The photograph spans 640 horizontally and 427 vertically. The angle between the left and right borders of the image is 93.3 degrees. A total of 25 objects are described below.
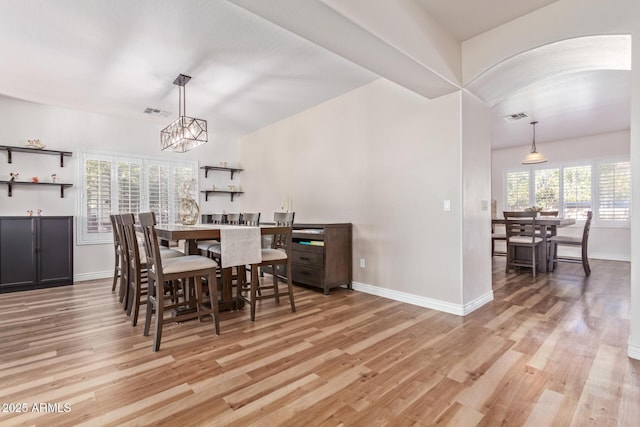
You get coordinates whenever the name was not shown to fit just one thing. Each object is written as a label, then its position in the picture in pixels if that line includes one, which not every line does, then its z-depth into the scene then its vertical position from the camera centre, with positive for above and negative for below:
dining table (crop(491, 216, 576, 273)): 4.74 -0.25
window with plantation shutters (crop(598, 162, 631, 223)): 6.08 +0.39
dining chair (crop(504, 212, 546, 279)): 4.79 -0.44
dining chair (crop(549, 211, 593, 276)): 4.88 -0.55
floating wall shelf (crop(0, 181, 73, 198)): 4.25 +0.44
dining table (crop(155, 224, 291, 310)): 2.48 -0.26
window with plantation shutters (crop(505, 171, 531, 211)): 7.45 +0.52
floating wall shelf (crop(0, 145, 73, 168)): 4.20 +0.91
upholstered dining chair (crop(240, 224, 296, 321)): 2.88 -0.50
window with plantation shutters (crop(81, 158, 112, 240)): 4.83 +0.27
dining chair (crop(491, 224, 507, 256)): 5.59 -0.49
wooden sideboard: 3.82 -0.57
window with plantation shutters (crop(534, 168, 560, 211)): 6.95 +0.53
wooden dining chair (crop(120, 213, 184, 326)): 2.72 -0.49
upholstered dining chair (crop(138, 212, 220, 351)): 2.32 -0.50
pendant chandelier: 3.56 +0.99
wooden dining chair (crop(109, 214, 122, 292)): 3.63 -0.43
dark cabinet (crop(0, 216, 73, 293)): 3.96 -0.52
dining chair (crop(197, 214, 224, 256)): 3.45 -0.38
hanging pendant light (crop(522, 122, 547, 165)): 5.52 +0.98
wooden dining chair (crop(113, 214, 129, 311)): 3.16 -0.57
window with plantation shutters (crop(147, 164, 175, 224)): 5.40 +0.40
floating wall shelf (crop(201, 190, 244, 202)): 6.04 +0.42
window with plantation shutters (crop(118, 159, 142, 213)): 5.10 +0.47
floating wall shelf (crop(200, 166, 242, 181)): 6.01 +0.90
